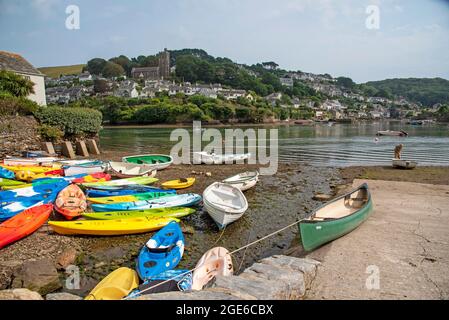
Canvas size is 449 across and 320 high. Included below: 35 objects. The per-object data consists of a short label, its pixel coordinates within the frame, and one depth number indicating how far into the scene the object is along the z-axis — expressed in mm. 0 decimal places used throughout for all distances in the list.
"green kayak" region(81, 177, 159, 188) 14719
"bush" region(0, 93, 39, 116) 24219
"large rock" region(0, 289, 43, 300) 4132
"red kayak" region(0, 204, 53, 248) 8707
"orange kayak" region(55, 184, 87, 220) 10586
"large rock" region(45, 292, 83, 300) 4109
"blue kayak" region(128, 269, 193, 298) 6064
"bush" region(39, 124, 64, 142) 25281
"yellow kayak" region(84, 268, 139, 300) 6057
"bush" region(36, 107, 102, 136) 26531
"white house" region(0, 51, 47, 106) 33500
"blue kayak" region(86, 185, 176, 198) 13328
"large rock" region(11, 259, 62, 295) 6617
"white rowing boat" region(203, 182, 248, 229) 10719
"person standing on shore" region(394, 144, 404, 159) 23578
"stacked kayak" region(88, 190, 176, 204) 12383
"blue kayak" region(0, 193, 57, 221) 10391
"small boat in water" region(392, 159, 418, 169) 22844
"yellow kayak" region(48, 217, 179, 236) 9438
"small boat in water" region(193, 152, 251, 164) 24625
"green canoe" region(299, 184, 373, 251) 8219
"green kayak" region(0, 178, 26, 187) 14578
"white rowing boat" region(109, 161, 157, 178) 17898
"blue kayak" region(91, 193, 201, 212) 11545
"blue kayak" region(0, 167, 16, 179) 15854
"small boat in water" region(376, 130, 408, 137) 58812
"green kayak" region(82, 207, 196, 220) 10430
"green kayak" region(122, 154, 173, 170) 20859
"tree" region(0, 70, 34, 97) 29495
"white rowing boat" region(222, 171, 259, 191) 15502
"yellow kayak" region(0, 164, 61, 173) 16938
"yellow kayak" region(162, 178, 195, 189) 16062
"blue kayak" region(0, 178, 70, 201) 12172
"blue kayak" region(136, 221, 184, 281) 7410
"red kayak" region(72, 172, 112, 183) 15571
